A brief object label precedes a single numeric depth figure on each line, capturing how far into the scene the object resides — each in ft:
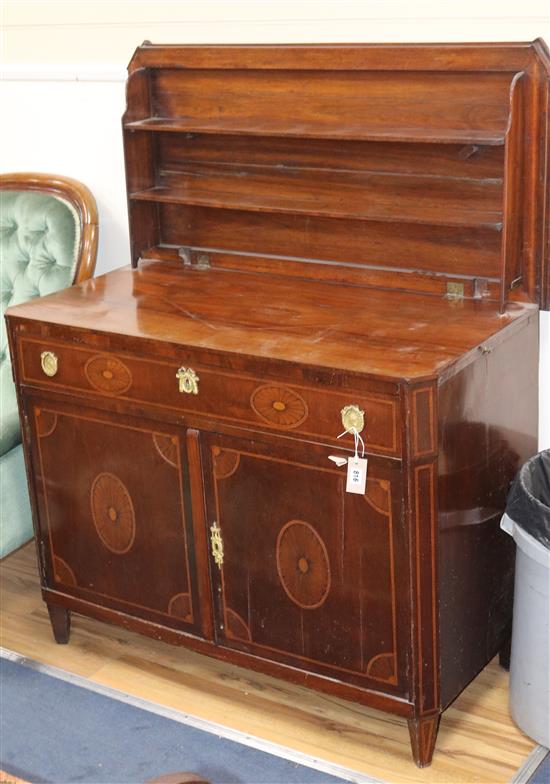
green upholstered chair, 10.03
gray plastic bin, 7.91
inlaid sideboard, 7.71
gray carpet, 8.31
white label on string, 7.55
